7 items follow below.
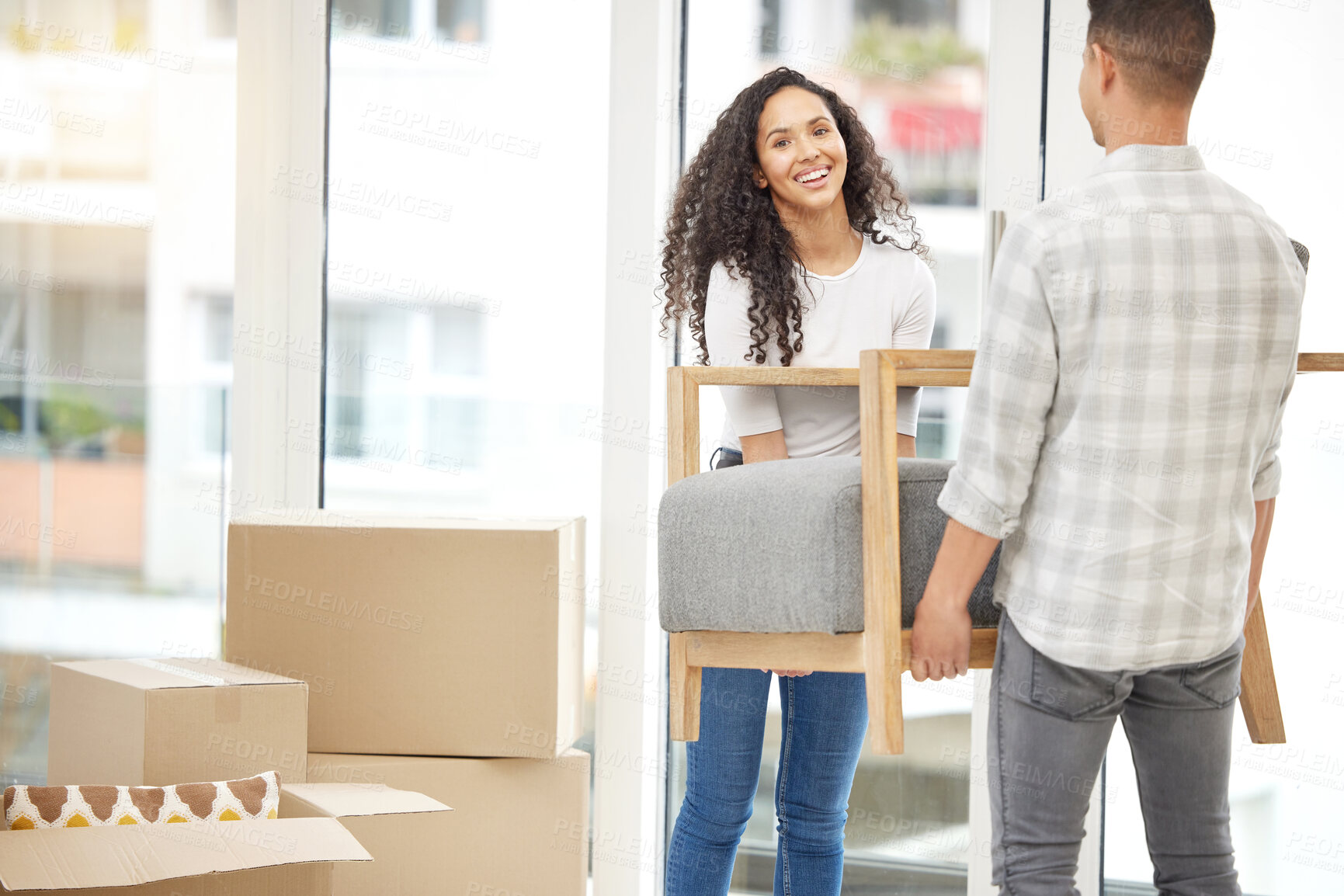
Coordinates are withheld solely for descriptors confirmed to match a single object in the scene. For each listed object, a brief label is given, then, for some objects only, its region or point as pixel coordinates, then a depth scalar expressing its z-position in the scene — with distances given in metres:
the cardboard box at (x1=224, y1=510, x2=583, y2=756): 8.72
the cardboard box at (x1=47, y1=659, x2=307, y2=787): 8.33
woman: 8.56
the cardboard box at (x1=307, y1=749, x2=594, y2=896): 8.71
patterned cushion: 8.15
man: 7.79
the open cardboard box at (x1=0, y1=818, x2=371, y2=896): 7.84
